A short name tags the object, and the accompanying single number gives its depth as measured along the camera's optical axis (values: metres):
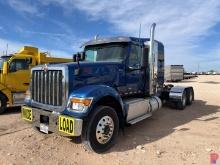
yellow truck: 6.31
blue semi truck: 3.34
